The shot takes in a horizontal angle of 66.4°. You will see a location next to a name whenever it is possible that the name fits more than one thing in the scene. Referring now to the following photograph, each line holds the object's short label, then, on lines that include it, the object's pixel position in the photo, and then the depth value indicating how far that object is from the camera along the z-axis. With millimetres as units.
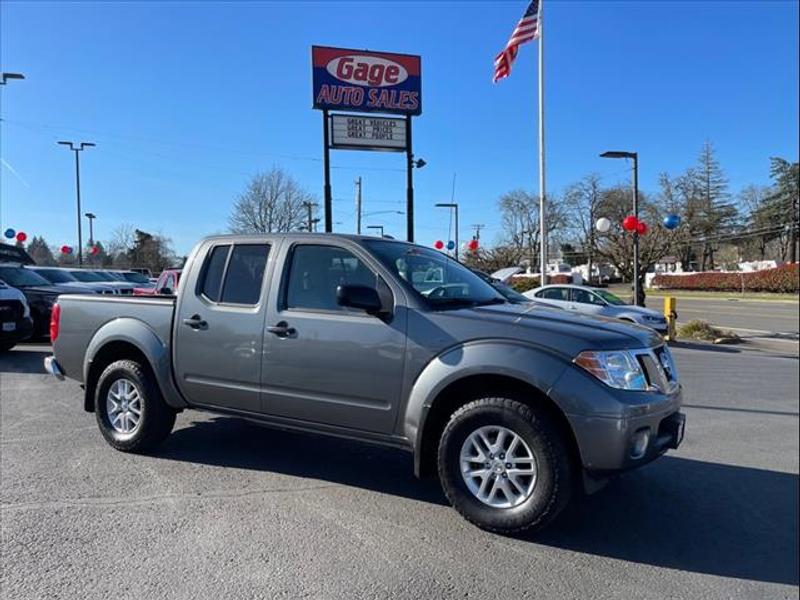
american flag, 16719
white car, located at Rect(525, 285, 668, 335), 15469
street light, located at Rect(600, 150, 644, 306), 19641
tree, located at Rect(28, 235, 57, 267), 71738
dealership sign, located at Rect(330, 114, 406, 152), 18375
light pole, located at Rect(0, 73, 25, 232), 21891
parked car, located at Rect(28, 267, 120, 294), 16917
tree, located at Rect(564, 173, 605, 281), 77250
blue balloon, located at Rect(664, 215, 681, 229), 21094
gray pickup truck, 3564
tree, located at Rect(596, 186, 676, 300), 59250
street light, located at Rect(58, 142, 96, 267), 39344
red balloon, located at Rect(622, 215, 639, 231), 19016
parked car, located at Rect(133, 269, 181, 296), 13859
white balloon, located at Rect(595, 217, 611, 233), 20052
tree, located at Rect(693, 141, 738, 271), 75812
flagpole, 18062
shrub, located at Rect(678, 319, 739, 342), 15999
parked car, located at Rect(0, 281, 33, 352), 11055
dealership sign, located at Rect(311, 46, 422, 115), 18062
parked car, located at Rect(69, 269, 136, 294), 18203
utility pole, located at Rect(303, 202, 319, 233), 44691
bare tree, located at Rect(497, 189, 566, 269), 75856
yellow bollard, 15664
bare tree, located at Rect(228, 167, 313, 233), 41844
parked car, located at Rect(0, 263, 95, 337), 13773
